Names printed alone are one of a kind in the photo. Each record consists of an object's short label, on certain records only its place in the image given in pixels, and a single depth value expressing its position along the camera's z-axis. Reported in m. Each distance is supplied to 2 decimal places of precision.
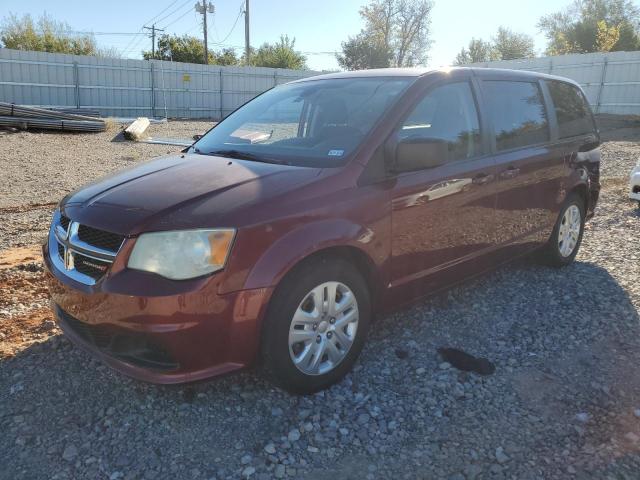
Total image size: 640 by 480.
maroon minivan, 2.66
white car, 7.72
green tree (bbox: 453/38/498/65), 62.65
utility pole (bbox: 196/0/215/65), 43.38
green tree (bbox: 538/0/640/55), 47.78
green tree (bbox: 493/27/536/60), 61.62
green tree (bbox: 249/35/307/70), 44.88
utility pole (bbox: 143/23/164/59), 59.44
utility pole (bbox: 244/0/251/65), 40.04
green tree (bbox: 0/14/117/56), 40.69
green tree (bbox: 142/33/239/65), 46.50
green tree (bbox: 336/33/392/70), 51.06
